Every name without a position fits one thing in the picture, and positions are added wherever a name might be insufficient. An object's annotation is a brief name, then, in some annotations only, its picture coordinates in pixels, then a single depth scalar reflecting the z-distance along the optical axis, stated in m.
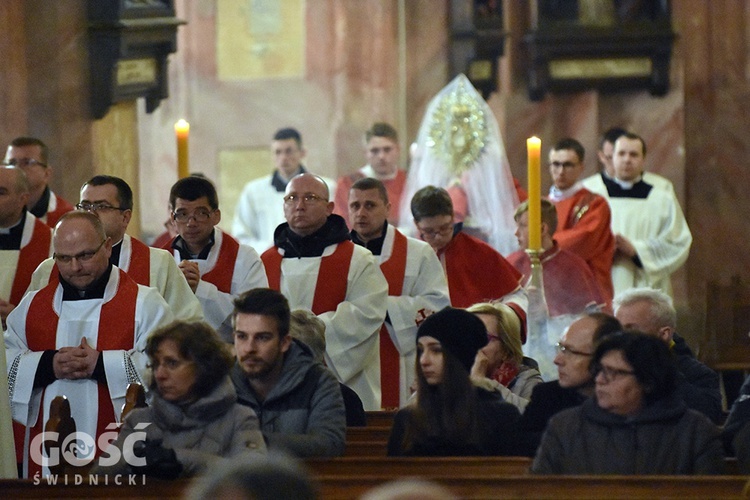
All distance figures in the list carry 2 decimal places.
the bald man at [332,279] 15.20
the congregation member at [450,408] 11.02
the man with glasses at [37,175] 16.98
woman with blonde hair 12.62
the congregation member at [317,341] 12.30
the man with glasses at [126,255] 13.50
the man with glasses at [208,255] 14.41
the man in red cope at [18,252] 15.14
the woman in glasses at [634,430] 10.27
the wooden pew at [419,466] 10.20
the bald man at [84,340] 12.19
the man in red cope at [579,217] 20.30
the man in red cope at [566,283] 18.28
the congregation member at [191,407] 10.34
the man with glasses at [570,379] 11.32
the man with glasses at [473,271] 17.42
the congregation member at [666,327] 12.59
